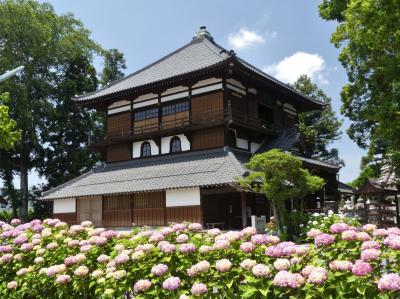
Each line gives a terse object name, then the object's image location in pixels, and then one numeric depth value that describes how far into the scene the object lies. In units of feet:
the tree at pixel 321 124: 140.46
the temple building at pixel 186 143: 71.67
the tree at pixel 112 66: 150.51
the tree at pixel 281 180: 50.42
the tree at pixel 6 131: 48.47
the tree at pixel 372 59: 55.93
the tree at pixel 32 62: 112.88
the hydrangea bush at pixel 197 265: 13.12
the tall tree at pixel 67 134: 121.80
